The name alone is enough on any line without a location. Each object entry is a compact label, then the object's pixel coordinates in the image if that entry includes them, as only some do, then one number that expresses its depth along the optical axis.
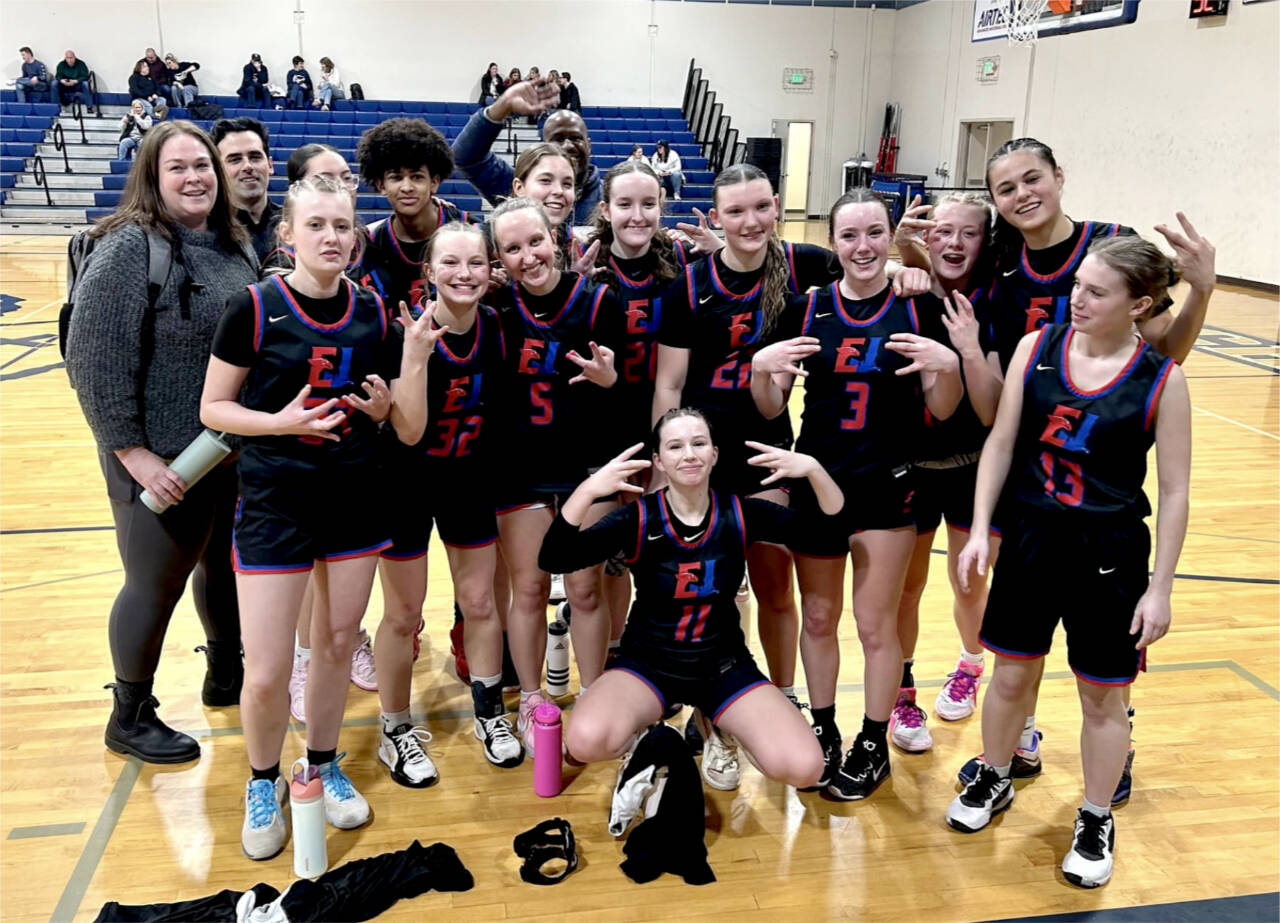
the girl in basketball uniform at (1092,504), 2.43
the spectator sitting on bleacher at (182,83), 18.70
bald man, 3.92
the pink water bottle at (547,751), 3.01
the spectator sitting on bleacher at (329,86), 19.70
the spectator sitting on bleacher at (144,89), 18.28
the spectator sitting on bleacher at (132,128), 17.27
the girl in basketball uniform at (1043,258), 2.72
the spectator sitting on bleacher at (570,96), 19.19
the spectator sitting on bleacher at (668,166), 13.62
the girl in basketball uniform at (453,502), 2.83
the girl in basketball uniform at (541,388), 2.97
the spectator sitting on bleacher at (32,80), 18.86
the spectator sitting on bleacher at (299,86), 19.47
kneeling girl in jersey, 2.76
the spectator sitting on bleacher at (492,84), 20.30
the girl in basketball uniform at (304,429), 2.52
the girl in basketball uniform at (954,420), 2.77
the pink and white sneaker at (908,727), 3.32
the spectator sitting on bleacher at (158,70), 18.86
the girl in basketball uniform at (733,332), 2.95
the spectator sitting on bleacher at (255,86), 19.38
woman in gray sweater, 2.79
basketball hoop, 16.28
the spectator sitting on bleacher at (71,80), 18.86
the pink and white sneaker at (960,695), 3.53
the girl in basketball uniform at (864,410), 2.78
